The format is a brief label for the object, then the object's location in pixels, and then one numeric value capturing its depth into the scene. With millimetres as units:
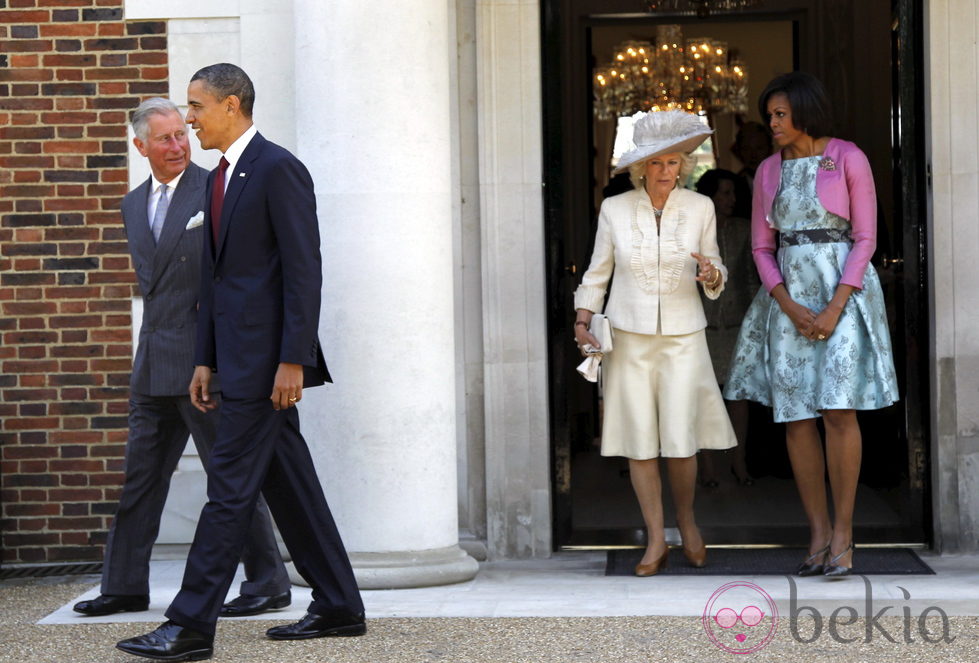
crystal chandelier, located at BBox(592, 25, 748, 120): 11867
